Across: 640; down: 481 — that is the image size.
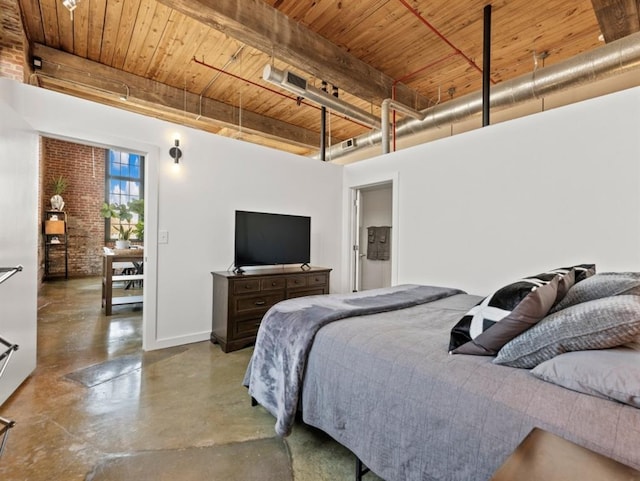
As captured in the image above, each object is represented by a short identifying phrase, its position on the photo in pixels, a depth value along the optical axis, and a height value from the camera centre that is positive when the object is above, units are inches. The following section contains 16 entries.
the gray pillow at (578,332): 37.1 -11.0
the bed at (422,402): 34.0 -21.3
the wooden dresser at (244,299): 123.6 -24.4
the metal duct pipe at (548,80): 105.6 +65.7
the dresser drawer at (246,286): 124.9 -18.4
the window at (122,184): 321.7 +61.2
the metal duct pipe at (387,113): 152.3 +66.5
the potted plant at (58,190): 280.5 +45.9
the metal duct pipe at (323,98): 120.3 +64.6
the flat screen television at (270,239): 137.4 +1.2
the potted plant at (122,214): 226.7 +22.6
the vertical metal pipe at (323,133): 184.2 +66.3
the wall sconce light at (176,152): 127.8 +36.7
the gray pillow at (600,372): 33.1 -14.8
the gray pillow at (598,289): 47.4 -7.0
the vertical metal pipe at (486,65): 109.9 +69.5
